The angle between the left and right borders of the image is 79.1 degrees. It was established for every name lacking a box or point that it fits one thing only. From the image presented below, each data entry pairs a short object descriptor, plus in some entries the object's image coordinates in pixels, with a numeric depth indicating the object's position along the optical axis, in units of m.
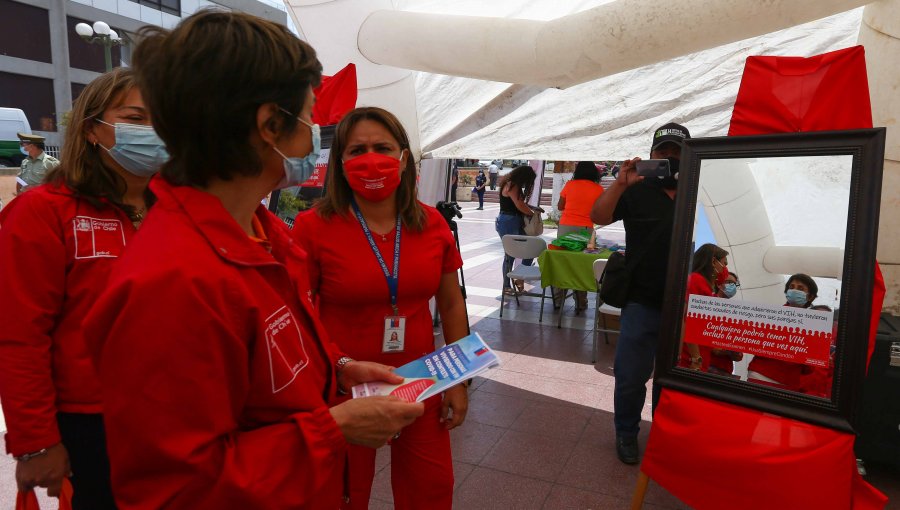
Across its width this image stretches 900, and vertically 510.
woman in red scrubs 1.81
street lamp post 12.84
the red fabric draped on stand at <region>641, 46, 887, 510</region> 1.77
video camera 4.67
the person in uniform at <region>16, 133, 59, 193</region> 9.26
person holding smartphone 2.81
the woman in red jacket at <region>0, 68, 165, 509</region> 1.46
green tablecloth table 5.48
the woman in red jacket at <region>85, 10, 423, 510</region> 0.78
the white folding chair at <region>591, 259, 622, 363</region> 4.92
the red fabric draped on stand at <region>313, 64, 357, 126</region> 3.70
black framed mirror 1.75
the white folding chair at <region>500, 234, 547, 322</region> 6.20
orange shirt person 6.14
